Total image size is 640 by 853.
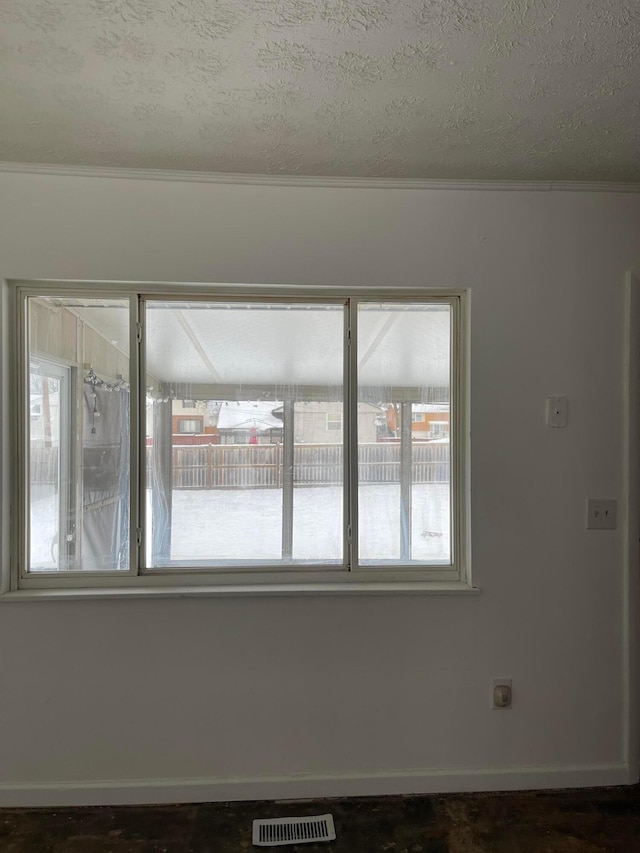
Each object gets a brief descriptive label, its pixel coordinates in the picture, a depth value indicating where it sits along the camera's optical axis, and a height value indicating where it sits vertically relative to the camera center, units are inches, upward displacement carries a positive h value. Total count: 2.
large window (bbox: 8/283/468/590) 86.3 -3.0
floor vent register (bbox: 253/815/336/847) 74.4 -61.1
